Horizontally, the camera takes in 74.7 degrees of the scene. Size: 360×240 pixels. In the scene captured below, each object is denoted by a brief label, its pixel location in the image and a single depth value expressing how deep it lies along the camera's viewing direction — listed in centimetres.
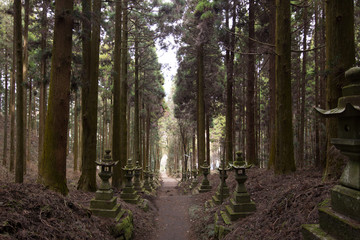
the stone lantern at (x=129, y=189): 976
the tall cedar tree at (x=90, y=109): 891
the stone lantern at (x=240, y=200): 623
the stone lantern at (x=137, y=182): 1302
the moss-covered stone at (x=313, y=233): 251
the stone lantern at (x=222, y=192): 860
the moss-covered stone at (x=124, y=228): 585
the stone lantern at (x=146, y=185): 1614
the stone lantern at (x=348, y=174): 226
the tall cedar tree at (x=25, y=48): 1047
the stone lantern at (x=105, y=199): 642
